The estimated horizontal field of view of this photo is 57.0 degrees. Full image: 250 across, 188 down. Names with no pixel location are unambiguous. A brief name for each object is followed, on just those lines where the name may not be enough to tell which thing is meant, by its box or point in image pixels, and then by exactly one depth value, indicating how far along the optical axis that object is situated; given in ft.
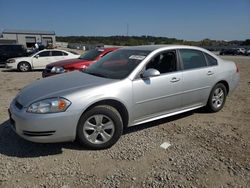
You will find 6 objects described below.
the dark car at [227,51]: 154.77
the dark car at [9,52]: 54.90
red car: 25.08
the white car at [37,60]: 44.36
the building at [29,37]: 214.90
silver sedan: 10.16
